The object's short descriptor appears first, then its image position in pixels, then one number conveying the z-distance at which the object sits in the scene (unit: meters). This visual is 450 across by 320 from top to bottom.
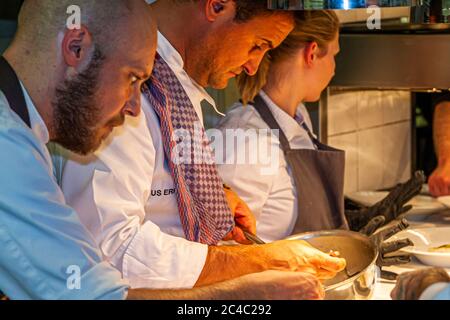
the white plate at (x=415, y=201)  2.60
